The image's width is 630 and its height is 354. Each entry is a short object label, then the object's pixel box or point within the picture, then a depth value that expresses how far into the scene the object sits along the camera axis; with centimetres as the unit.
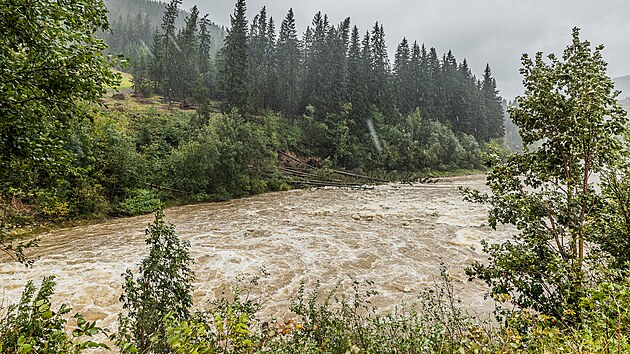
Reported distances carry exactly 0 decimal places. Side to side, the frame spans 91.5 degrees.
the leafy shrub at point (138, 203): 2141
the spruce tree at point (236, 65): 4459
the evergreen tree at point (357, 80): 5728
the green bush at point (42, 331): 248
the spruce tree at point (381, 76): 6144
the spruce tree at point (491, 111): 7916
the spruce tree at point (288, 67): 5599
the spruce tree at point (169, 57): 4994
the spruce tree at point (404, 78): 7194
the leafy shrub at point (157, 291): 458
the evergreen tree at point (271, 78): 5544
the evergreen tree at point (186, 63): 5081
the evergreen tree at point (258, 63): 5421
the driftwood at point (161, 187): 2515
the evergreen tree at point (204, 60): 5696
